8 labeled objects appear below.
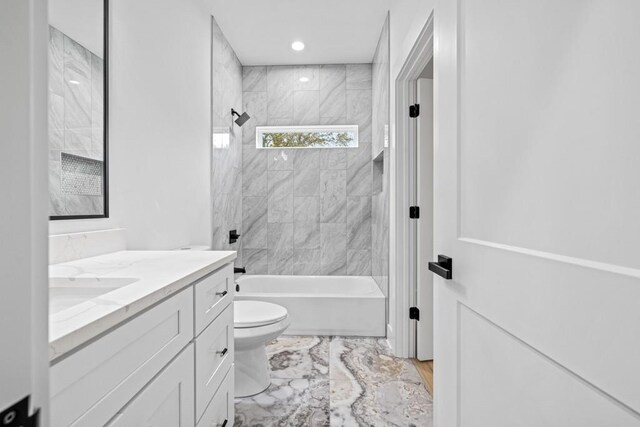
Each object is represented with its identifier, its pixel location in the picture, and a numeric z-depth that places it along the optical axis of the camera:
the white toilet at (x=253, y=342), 1.90
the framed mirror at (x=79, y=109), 1.25
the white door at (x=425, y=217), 2.43
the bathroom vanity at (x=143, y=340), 0.60
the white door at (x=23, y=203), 0.23
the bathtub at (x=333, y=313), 2.89
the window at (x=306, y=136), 3.79
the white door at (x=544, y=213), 0.48
